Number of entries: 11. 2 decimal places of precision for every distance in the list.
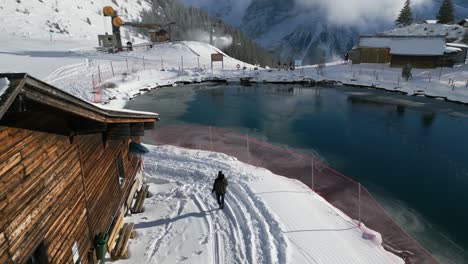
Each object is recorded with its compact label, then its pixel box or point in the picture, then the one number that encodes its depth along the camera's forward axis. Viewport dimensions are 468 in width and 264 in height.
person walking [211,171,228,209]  12.49
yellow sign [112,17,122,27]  57.19
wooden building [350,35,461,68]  50.31
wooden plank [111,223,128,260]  9.59
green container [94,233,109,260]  8.72
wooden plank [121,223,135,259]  9.76
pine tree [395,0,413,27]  95.06
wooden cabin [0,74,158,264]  5.16
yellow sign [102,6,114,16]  59.70
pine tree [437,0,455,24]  82.49
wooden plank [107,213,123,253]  9.74
